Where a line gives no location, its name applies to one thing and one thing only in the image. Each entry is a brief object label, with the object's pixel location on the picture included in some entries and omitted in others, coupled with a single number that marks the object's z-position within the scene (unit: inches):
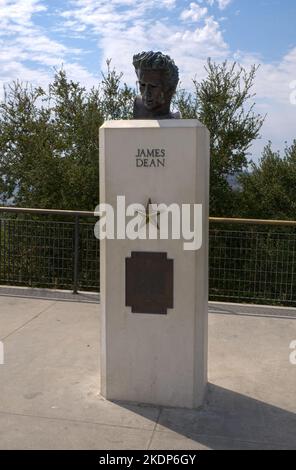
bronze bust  148.8
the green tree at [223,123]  570.3
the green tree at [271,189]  593.0
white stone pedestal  143.9
